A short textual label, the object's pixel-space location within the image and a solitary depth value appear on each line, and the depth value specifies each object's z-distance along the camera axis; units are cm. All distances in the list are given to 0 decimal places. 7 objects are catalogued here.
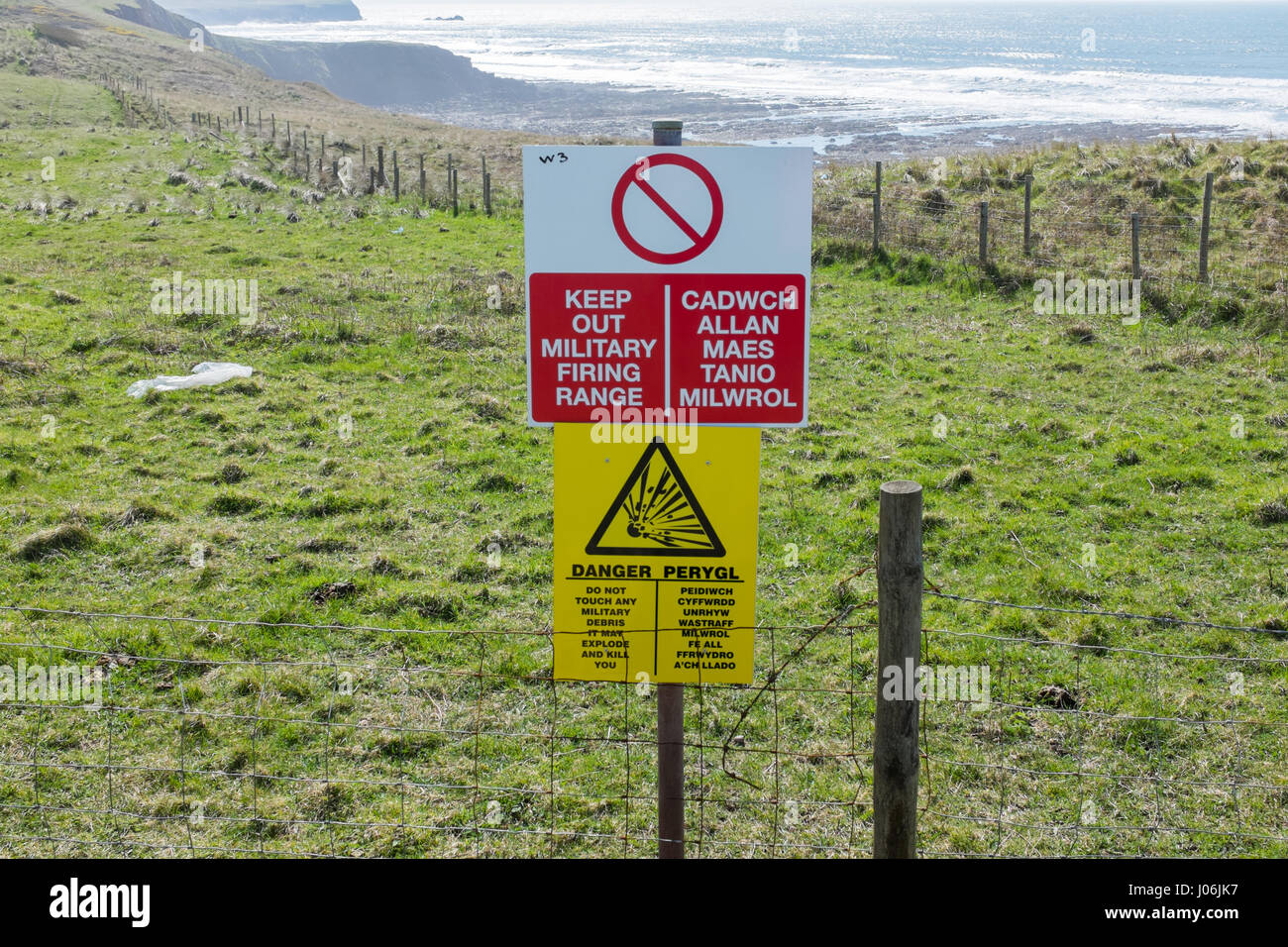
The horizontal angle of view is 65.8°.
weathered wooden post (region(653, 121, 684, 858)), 417
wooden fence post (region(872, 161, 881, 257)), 2178
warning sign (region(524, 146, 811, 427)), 393
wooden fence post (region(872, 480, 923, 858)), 357
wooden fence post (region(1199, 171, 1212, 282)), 1770
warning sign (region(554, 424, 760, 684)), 410
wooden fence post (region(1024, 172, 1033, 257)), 2013
